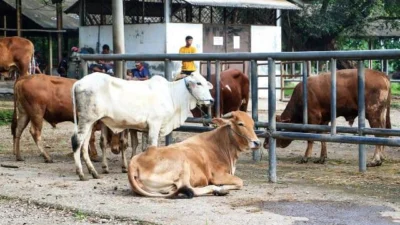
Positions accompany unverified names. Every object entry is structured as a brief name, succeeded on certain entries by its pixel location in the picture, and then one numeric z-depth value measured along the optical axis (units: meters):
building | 25.73
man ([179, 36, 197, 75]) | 12.39
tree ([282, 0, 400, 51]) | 33.44
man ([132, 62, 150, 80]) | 15.44
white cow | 10.38
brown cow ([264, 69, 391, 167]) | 12.16
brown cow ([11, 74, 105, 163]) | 12.45
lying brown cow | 8.91
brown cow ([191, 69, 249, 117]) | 14.69
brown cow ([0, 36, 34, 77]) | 18.12
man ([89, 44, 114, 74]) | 13.65
